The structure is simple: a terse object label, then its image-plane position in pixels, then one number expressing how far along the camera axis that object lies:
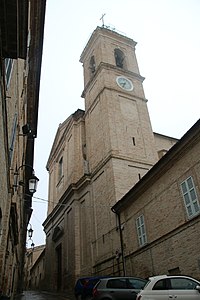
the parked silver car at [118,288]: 10.42
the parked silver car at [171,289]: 7.22
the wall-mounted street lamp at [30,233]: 21.07
